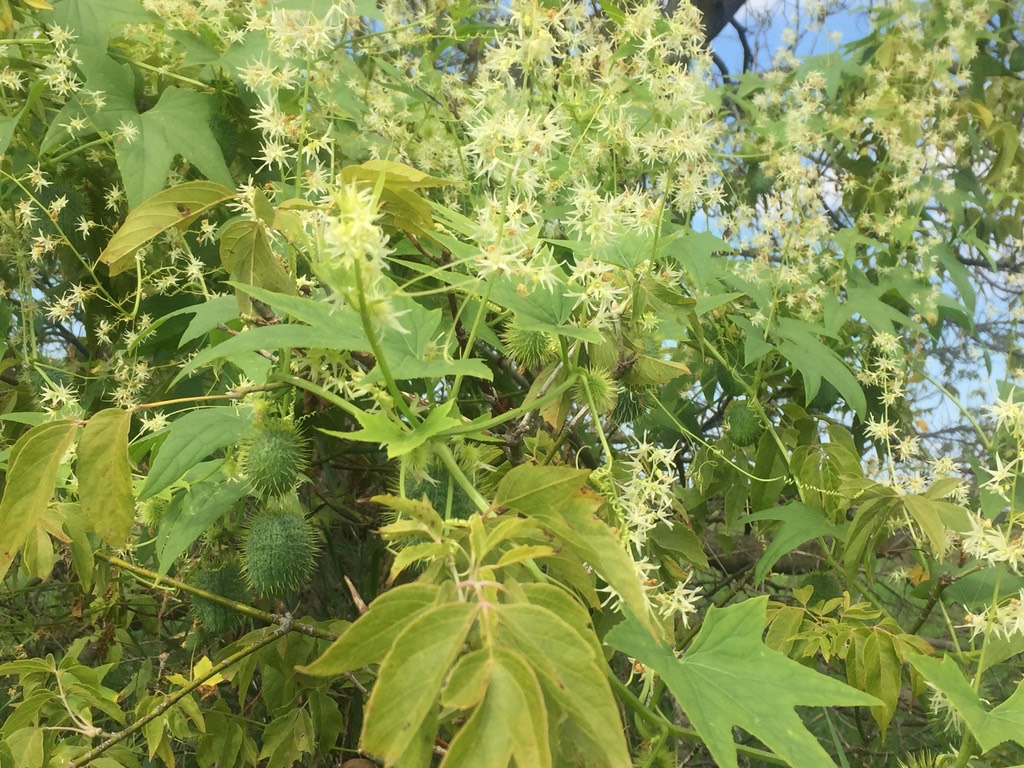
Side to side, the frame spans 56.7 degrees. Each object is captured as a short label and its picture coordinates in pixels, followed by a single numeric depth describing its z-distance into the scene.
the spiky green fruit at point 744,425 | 0.67
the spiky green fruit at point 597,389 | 0.42
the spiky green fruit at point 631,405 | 0.49
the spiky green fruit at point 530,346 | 0.44
